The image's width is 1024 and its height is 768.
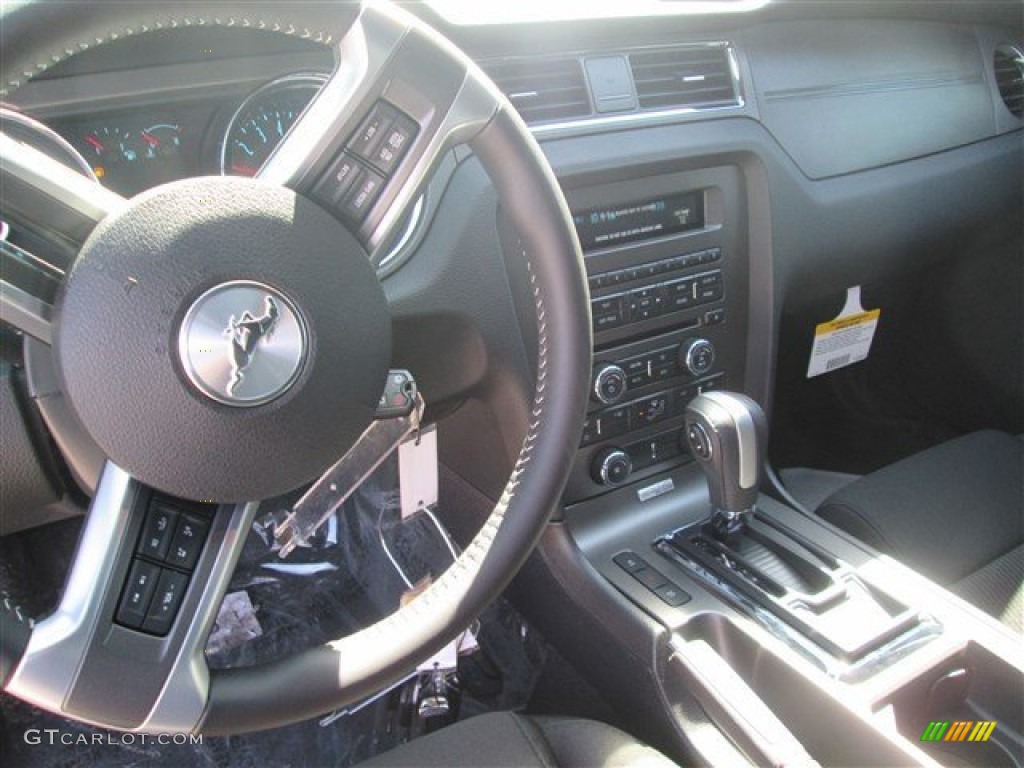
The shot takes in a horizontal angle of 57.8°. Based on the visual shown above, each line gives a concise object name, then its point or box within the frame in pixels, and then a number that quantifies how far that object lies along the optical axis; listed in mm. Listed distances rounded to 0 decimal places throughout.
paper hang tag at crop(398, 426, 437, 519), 1247
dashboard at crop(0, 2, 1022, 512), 1050
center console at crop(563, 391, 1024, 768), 1106
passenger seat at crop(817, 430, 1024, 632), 1451
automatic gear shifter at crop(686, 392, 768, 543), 1259
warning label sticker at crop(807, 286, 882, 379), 1787
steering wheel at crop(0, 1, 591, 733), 695
